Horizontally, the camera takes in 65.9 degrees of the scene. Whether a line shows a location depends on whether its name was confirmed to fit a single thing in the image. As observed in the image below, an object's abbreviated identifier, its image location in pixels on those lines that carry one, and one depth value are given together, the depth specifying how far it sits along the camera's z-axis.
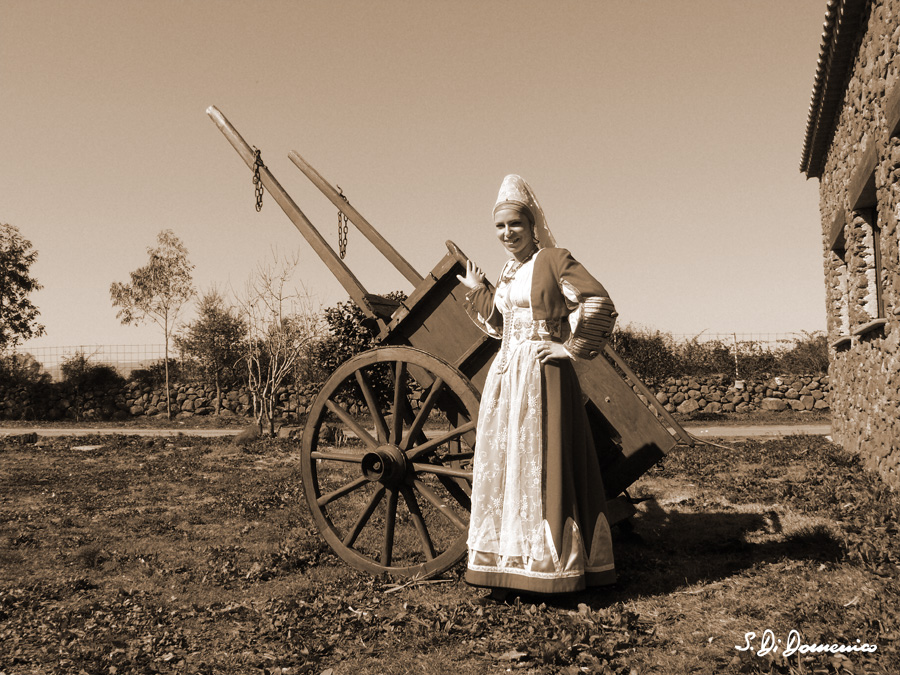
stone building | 6.04
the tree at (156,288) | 23.22
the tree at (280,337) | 16.02
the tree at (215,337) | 21.91
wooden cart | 3.90
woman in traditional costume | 3.42
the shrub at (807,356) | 19.14
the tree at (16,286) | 23.83
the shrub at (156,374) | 24.14
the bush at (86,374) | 24.38
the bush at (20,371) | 24.50
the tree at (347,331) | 13.55
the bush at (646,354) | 19.47
